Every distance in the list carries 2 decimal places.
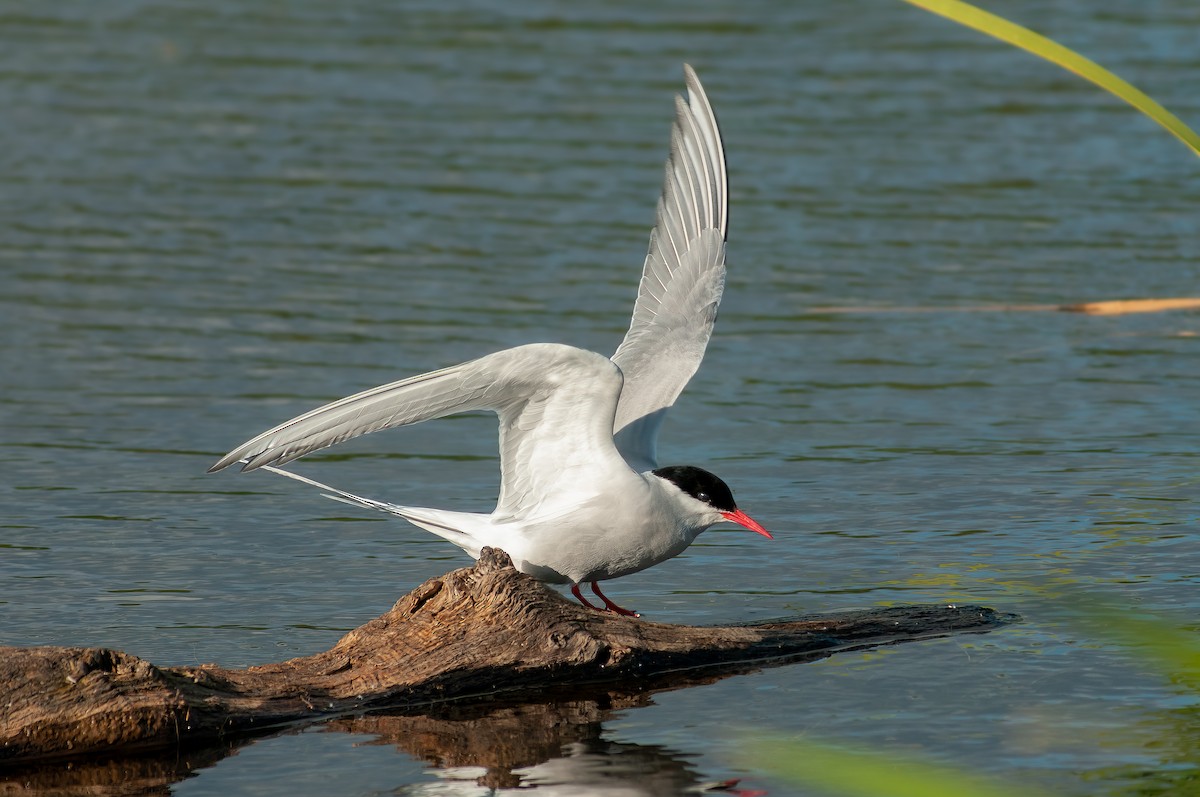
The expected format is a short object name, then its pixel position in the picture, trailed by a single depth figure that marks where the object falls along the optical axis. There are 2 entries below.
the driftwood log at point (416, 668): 9.95
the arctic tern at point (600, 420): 11.09
